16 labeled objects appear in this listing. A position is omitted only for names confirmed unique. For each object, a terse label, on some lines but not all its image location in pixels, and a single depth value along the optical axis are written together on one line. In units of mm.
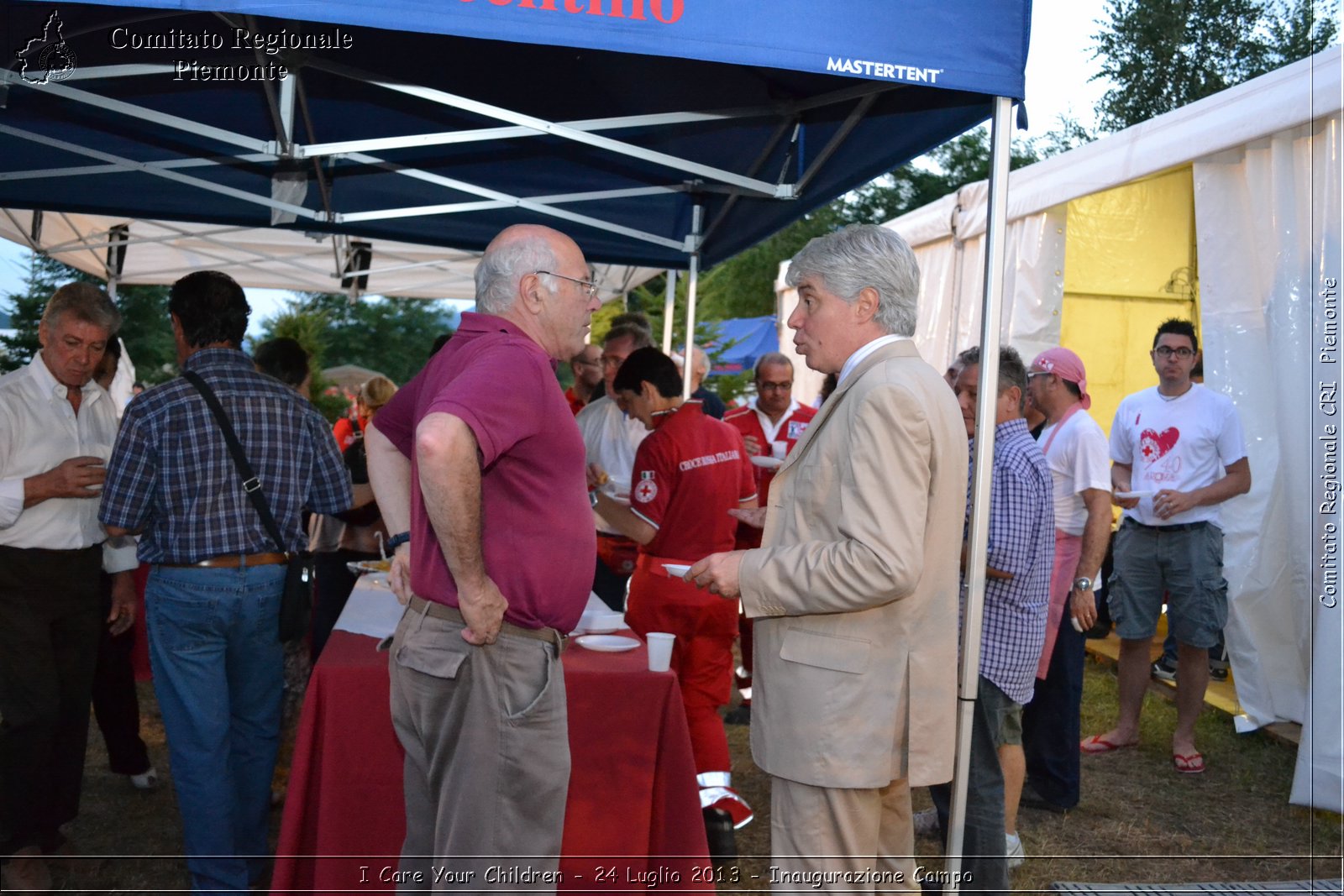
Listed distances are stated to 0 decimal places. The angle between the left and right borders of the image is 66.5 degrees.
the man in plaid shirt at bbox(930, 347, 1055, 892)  2996
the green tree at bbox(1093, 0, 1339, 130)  20469
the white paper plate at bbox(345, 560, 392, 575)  3766
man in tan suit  1942
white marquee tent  4160
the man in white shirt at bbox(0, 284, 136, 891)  3111
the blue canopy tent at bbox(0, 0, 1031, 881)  2281
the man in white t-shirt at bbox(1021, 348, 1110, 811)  3936
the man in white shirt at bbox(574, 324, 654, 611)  4971
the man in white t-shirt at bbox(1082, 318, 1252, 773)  4734
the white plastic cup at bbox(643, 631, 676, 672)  2744
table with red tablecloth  2607
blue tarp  17938
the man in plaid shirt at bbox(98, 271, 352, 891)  2895
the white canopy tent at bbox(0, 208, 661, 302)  7586
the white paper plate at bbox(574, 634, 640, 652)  2916
